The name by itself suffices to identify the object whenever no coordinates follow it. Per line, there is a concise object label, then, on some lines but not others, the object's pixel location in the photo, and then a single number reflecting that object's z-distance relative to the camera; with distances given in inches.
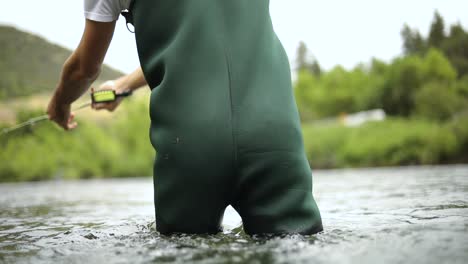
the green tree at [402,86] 634.2
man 53.8
